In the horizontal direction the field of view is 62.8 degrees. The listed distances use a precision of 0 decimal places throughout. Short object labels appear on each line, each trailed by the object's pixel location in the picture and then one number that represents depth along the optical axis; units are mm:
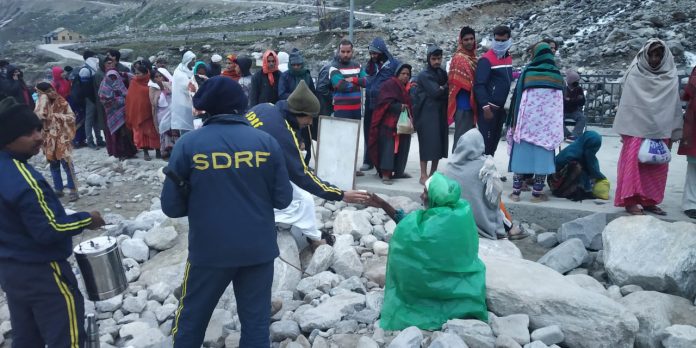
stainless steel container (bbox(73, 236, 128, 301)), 3367
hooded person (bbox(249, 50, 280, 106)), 7543
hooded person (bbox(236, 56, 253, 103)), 8438
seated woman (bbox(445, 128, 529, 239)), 5117
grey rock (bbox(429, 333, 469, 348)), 3291
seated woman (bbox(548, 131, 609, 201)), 6117
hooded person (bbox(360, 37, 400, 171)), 6703
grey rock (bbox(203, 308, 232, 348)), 3680
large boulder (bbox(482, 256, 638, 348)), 3561
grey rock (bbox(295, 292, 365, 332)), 3795
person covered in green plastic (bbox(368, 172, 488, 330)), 3590
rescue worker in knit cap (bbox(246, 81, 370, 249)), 3811
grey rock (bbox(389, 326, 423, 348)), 3362
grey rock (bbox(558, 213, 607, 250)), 5523
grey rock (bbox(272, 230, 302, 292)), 4492
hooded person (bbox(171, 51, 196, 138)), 8453
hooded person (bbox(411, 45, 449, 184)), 6590
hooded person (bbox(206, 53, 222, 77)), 8965
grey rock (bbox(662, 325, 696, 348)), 3496
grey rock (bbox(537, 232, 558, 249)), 5637
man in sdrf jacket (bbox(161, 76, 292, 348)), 2750
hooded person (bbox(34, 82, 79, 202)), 6930
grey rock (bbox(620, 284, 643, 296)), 4539
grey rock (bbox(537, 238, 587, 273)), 5004
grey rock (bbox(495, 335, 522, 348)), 3410
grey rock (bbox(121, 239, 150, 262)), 5051
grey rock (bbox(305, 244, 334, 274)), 4699
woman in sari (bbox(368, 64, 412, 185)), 6613
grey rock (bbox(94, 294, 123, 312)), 4242
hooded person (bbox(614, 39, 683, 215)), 5348
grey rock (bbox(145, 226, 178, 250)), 5191
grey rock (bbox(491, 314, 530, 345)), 3543
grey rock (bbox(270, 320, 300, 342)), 3742
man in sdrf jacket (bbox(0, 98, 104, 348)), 2799
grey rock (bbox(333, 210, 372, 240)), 5359
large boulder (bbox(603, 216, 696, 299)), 4477
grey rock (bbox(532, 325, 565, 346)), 3547
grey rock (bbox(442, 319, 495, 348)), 3445
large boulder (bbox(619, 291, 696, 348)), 3732
